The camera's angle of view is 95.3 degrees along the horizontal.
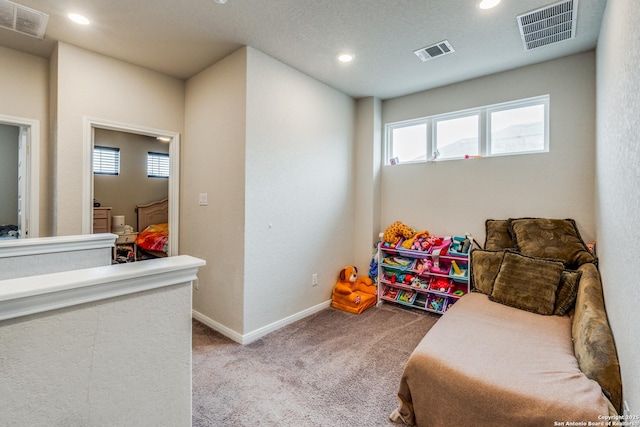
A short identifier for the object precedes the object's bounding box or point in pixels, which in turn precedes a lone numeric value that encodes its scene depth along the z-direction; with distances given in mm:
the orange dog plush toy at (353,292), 3414
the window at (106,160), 5281
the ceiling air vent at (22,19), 2105
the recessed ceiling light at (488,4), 2018
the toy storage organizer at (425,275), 3182
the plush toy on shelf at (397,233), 3596
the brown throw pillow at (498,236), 2955
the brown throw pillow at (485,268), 2719
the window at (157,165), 5961
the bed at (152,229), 4762
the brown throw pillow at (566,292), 2215
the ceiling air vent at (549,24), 2092
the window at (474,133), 3047
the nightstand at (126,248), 5126
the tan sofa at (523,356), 1318
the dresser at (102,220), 5000
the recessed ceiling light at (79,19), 2227
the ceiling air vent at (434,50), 2584
